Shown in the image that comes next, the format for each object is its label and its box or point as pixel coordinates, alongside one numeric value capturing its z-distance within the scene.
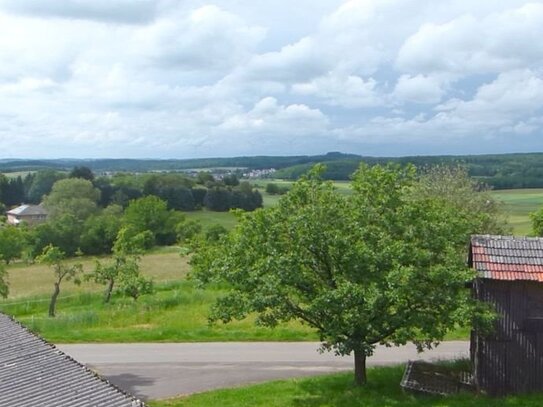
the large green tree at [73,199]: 100.62
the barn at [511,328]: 20.33
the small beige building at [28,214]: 113.89
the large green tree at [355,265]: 18.61
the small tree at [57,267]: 35.84
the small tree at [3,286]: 33.03
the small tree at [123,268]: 37.44
